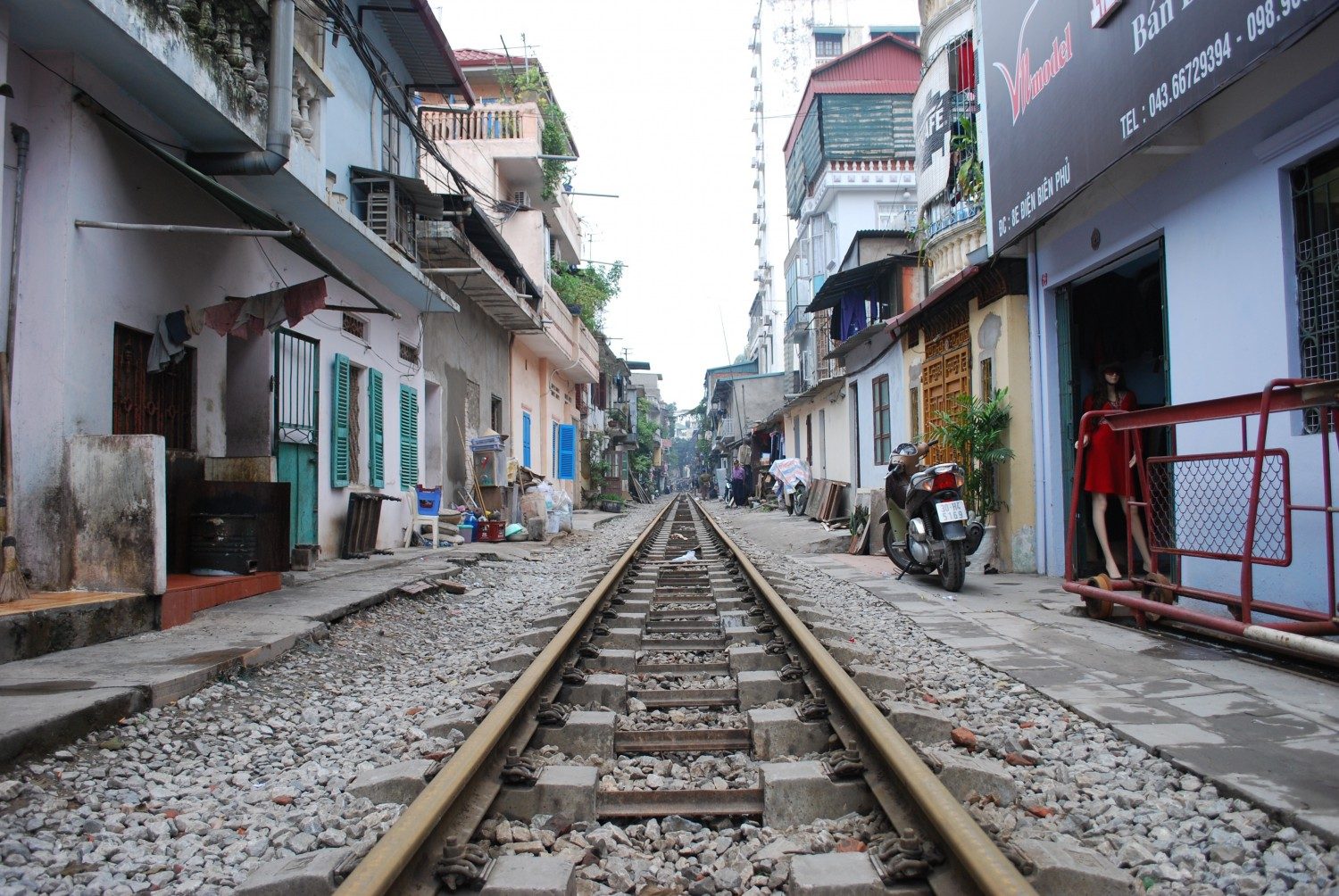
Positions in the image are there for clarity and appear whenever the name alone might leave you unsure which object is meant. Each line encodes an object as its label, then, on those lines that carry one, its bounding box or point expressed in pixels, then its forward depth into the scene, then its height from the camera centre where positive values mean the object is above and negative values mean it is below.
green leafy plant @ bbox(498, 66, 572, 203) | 22.67 +9.97
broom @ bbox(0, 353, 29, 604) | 4.94 -0.37
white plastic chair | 12.66 -0.64
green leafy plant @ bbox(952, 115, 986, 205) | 11.08 +4.00
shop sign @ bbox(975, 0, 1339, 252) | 4.77 +2.74
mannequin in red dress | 6.52 +0.01
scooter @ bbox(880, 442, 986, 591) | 7.46 -0.38
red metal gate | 4.20 -0.20
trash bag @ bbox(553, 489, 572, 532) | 15.96 -0.54
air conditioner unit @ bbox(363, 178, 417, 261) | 11.25 +3.57
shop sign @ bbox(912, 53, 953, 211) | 13.41 +5.66
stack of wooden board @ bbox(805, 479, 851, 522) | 17.41 -0.51
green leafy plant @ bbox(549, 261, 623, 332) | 27.62 +6.41
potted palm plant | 8.95 +0.35
